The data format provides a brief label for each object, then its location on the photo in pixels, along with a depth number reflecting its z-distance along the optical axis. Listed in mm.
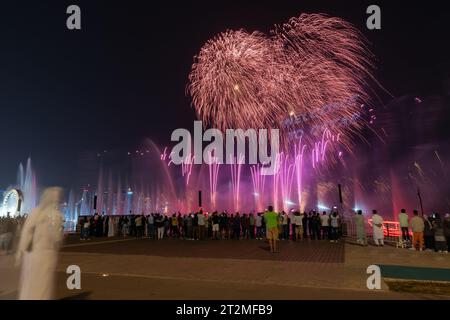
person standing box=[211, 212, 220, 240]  22625
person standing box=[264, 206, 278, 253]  15383
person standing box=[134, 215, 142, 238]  24812
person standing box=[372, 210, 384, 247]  17438
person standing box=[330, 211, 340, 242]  20109
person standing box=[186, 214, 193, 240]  23016
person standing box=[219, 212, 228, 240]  23031
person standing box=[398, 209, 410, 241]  17422
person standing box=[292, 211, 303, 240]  20984
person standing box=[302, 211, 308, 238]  22094
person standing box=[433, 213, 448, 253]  15477
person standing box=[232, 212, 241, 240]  22445
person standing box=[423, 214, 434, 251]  16375
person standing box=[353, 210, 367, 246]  18127
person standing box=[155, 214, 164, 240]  23328
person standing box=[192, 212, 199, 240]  22928
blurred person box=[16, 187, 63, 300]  5898
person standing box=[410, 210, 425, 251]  16156
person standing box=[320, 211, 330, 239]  20558
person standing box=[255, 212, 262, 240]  22125
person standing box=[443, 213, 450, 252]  15630
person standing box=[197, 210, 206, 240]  22484
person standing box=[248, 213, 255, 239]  22453
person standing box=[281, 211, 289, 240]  22062
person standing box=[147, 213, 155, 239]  24047
